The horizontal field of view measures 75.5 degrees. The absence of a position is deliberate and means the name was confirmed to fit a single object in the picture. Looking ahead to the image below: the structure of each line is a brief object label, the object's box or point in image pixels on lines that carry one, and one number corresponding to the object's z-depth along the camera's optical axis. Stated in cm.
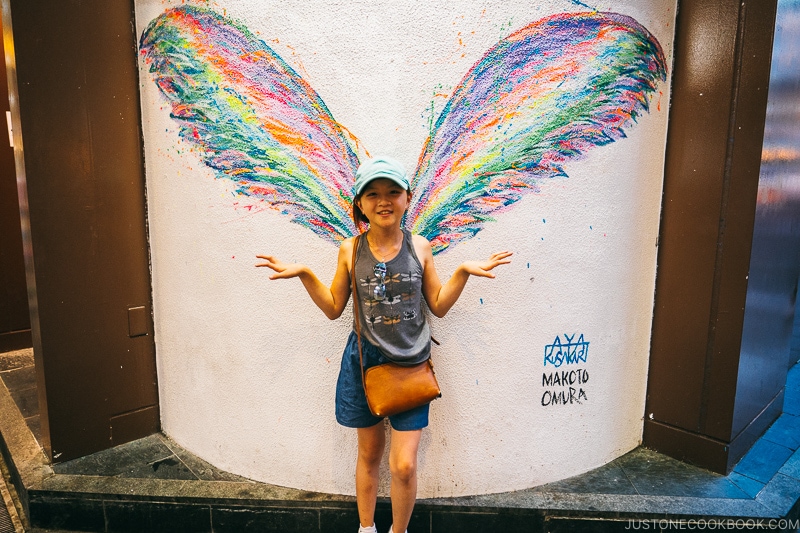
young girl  238
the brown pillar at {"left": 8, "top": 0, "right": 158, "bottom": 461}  306
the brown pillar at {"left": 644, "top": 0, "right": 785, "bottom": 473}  296
